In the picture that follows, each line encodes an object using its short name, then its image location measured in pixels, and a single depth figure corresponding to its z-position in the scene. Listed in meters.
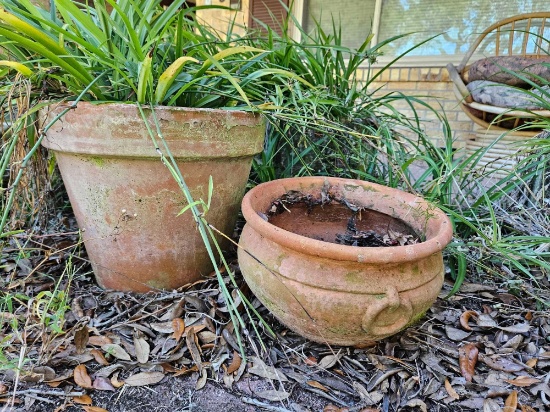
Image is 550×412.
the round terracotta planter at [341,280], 0.67
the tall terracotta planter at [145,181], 0.80
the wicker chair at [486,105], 1.78
